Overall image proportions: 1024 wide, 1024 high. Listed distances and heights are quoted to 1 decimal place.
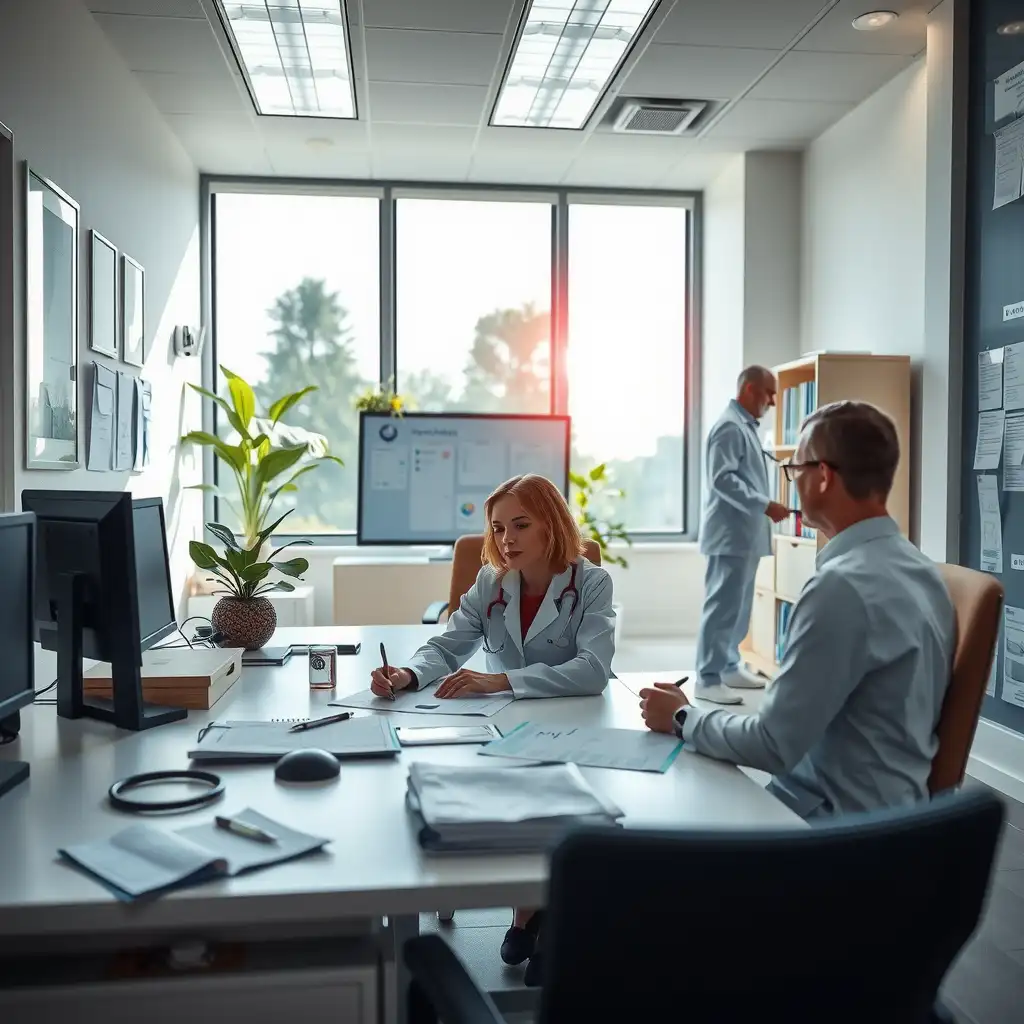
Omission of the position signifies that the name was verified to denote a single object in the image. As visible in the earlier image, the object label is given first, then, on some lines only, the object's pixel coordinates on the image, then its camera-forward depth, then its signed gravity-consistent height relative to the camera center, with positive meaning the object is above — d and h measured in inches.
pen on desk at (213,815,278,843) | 45.7 -16.5
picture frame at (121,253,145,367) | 169.2 +29.1
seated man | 55.0 -10.1
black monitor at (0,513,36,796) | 60.0 -8.5
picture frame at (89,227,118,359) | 151.4 +28.7
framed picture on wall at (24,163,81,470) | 125.9 +20.5
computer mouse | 55.0 -16.2
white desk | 40.2 -17.0
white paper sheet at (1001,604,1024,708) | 129.3 -23.1
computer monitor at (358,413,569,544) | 189.5 +1.5
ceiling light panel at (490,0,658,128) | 150.3 +71.1
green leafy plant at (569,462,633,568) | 230.2 -7.1
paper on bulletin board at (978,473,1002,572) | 135.0 -6.1
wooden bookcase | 166.4 +4.1
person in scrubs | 175.2 -8.6
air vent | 186.5 +70.6
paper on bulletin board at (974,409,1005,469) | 134.7 +5.5
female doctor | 84.1 -10.9
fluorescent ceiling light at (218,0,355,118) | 150.4 +70.8
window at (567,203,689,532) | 250.7 +32.6
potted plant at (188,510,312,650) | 91.7 -11.4
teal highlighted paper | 58.1 -16.5
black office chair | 27.1 -12.4
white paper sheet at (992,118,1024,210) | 130.0 +42.2
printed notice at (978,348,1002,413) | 135.5 +14.0
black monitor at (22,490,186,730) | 66.7 -8.3
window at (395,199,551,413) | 244.8 +43.4
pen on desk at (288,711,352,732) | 64.7 -16.3
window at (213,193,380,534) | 240.5 +42.3
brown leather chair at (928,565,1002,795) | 57.1 -11.5
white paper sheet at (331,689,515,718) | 71.3 -16.7
